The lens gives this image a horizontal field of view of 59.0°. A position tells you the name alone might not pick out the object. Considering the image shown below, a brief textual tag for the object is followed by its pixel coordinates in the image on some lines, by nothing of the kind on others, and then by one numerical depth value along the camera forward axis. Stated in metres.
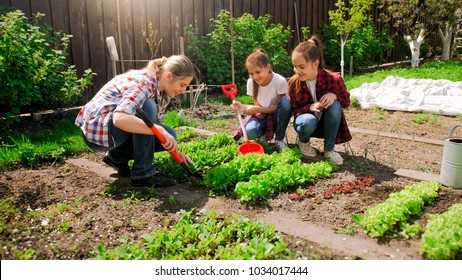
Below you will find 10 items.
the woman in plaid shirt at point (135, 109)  2.90
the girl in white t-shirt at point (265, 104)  4.07
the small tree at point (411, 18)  11.42
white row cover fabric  6.12
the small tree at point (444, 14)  11.27
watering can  3.04
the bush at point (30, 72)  4.62
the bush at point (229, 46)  7.71
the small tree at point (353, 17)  8.81
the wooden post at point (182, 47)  6.81
